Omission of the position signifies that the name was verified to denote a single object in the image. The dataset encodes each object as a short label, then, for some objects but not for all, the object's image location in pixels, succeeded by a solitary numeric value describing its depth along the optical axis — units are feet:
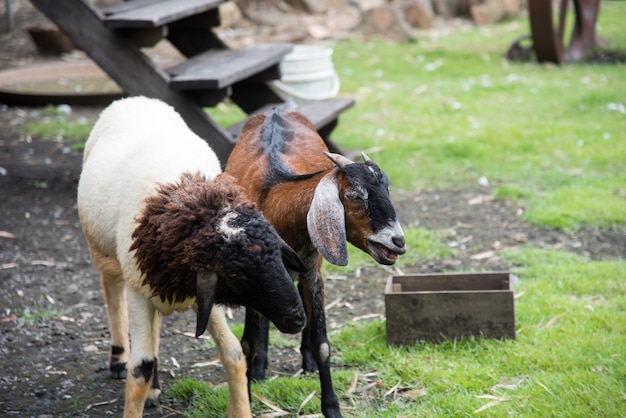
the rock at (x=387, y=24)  47.57
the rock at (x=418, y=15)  51.34
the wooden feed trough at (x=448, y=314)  14.44
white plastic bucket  26.94
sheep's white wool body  11.89
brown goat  11.02
